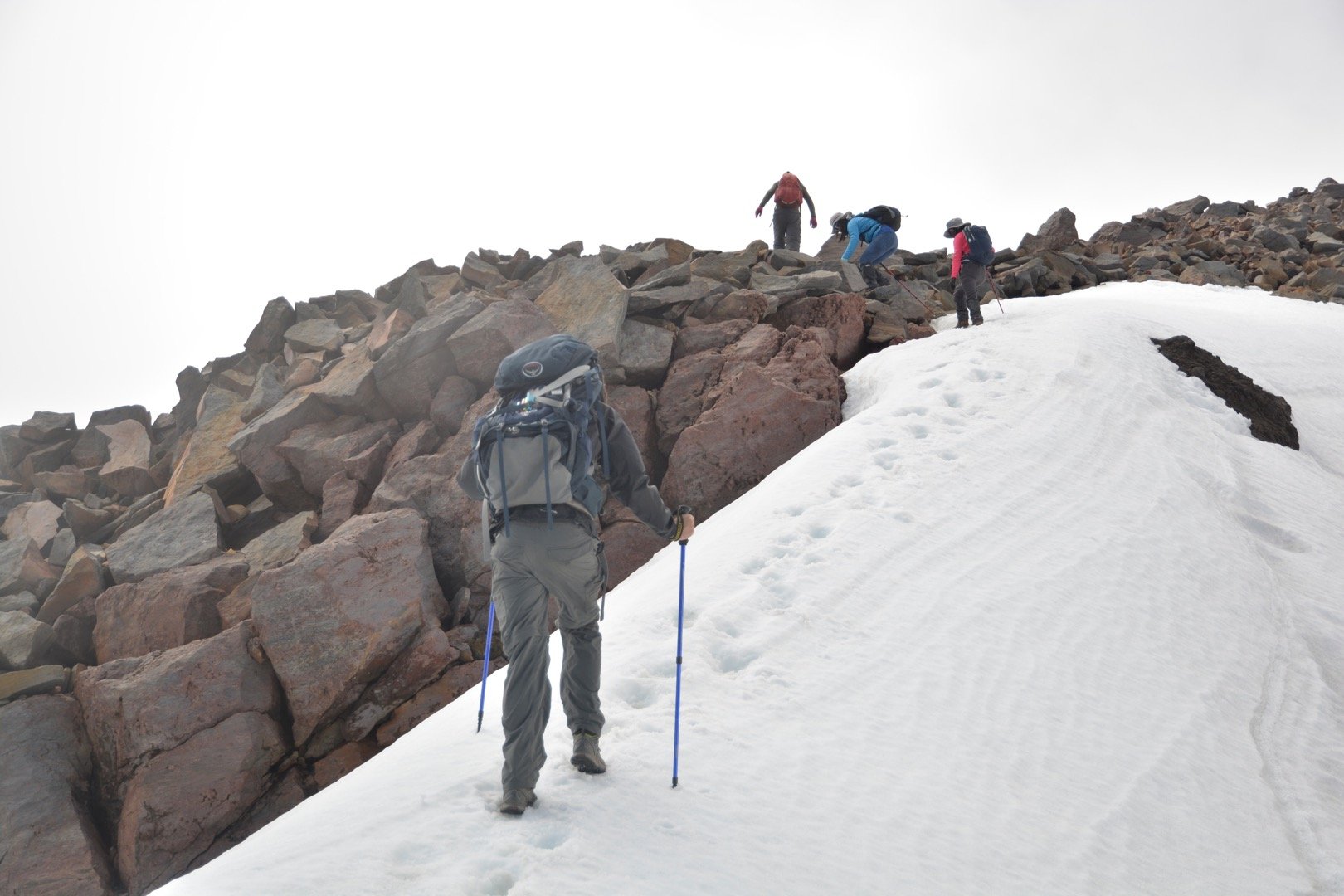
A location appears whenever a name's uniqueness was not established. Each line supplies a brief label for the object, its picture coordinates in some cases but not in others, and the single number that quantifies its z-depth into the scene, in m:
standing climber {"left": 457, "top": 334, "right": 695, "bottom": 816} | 4.61
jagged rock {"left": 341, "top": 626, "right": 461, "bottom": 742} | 9.61
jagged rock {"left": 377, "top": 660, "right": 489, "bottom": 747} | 9.56
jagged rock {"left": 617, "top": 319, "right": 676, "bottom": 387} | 13.52
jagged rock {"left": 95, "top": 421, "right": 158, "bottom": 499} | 17.09
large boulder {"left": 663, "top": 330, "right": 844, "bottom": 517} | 11.46
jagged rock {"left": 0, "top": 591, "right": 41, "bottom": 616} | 12.34
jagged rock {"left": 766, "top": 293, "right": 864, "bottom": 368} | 14.82
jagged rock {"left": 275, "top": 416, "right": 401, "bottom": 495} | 13.27
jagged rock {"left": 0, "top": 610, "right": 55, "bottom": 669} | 11.02
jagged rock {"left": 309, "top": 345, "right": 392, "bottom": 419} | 13.90
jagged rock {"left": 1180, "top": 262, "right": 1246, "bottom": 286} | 23.67
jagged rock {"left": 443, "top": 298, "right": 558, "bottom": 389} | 13.20
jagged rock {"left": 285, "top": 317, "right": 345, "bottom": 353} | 18.23
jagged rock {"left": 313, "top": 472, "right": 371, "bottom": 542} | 12.40
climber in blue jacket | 18.31
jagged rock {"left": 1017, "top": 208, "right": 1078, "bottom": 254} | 28.53
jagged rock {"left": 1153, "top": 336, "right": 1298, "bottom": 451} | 11.23
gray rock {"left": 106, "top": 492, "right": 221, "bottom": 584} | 12.12
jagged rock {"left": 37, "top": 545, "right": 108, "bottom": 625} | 11.99
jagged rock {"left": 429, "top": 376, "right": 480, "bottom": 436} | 13.03
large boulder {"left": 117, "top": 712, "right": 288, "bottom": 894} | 8.68
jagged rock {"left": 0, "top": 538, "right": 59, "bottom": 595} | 12.94
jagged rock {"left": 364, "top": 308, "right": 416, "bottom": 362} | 15.12
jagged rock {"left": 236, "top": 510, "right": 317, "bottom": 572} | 11.66
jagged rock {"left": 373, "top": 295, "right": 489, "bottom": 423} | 13.60
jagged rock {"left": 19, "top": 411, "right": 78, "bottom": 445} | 19.00
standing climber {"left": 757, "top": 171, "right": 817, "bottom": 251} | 22.09
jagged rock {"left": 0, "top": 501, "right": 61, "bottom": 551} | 14.38
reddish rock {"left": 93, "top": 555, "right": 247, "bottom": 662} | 10.75
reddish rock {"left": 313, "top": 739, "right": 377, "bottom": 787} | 9.31
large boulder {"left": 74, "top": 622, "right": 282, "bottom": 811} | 9.19
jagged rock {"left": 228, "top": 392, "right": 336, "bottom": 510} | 13.70
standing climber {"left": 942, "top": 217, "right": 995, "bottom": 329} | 15.77
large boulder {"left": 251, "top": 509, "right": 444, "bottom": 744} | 9.49
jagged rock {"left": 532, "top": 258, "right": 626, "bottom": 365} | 13.44
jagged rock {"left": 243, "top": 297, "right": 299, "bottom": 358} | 19.48
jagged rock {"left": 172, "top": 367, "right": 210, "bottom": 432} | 19.31
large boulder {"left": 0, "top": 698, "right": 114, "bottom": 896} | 8.63
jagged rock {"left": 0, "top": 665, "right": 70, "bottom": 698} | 10.27
